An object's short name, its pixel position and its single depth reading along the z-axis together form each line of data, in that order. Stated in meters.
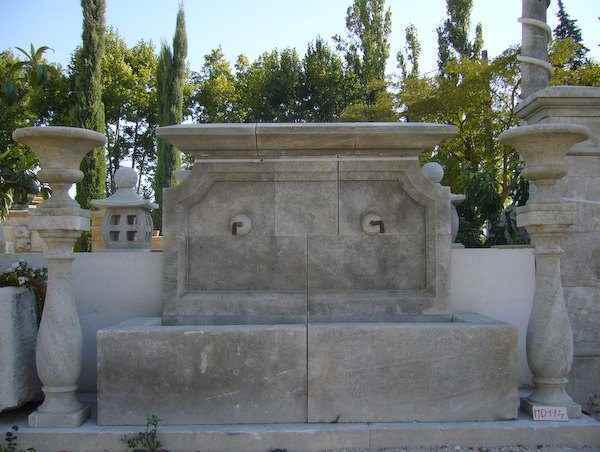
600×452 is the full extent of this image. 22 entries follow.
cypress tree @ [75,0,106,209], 20.62
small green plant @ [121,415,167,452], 3.26
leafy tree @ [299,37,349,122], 25.73
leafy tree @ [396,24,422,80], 26.33
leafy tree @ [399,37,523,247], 16.34
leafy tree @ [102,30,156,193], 26.36
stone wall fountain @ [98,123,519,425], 3.91
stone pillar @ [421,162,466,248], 4.82
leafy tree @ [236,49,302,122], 25.86
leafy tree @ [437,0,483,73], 22.77
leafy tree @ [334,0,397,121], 25.48
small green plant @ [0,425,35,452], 3.26
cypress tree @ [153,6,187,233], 21.89
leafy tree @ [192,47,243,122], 26.66
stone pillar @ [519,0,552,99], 6.36
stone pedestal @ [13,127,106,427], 3.44
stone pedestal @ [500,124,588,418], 3.59
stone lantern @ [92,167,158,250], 4.84
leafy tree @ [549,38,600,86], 14.33
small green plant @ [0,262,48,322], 3.86
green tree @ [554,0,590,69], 23.41
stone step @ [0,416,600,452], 3.33
